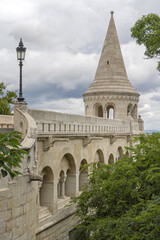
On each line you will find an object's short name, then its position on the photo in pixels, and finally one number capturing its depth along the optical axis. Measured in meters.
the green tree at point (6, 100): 16.36
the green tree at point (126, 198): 7.13
